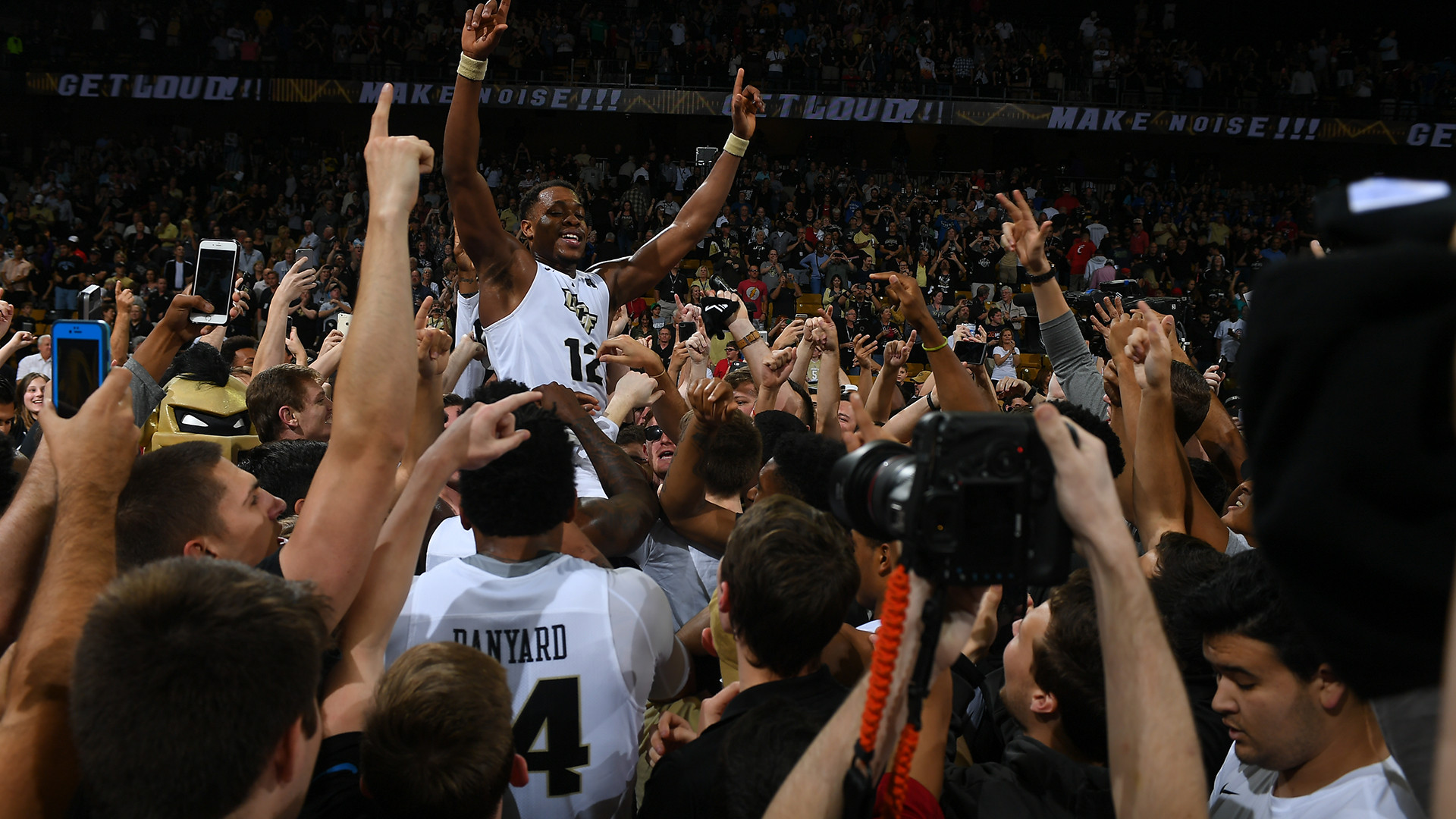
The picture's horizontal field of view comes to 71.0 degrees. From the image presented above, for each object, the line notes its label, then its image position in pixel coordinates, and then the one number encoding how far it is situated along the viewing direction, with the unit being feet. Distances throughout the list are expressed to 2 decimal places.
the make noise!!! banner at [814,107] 73.15
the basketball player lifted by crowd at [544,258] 14.34
